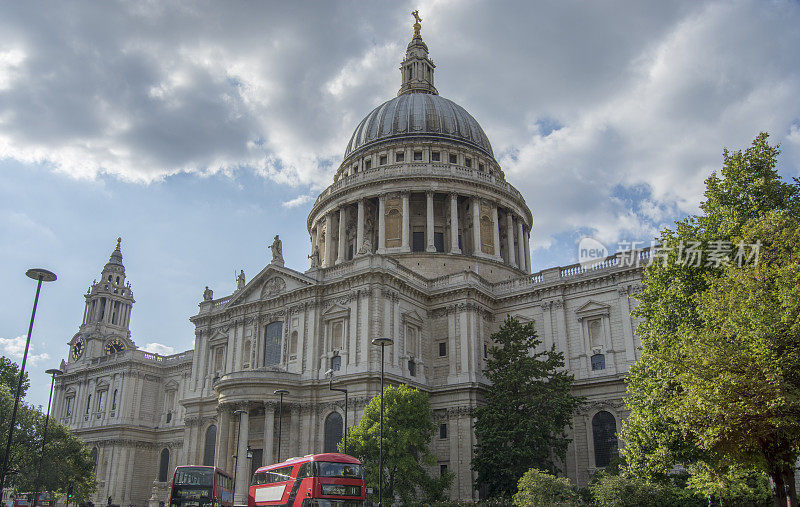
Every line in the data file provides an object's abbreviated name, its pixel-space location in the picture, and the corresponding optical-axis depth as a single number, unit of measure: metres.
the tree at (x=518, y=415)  37.69
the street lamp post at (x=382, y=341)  33.03
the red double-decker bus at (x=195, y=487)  33.22
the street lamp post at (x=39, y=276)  27.39
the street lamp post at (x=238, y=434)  43.72
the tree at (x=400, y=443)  35.66
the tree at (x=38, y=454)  48.28
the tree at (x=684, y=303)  22.78
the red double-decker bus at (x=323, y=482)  27.88
